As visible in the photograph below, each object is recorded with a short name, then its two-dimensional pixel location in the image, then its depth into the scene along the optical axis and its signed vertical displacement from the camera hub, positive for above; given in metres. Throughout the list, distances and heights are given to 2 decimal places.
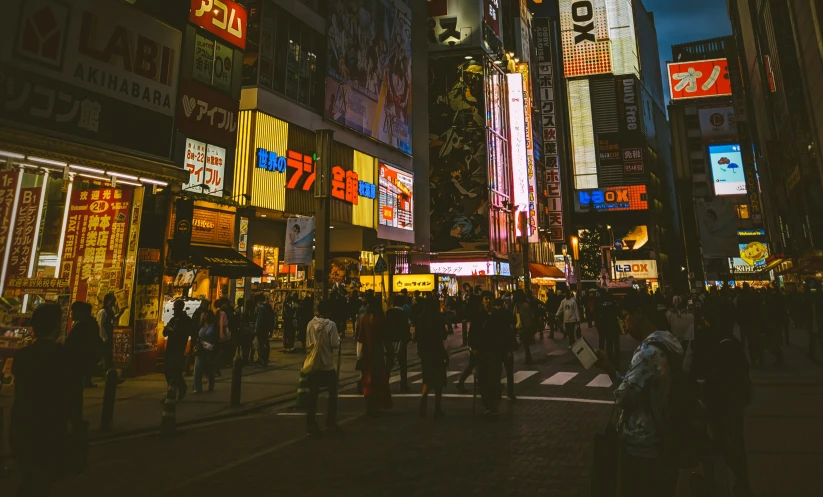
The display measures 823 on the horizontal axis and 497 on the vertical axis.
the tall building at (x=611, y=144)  87.00 +29.79
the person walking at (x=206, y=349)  10.79 -1.00
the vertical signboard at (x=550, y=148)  57.11 +18.79
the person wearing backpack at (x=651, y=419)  2.95 -0.74
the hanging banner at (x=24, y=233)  11.31 +1.74
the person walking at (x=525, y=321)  15.03 -0.57
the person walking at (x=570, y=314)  17.00 -0.41
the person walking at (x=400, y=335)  10.16 -0.67
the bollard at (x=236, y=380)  9.32 -1.49
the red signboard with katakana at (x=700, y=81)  92.19 +42.90
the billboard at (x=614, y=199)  87.19 +19.09
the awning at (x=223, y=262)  14.88 +1.37
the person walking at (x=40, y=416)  3.54 -0.84
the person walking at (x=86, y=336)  6.89 -0.45
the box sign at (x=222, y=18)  16.87 +10.51
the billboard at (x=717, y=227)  22.36 +3.55
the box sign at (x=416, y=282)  26.09 +1.18
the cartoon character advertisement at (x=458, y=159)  42.72 +13.18
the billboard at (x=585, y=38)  91.19 +51.57
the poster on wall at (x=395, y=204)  30.97 +6.80
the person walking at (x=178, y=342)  8.47 -0.69
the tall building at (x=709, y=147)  65.50 +24.87
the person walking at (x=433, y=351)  8.20 -0.84
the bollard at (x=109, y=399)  7.45 -1.49
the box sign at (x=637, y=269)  84.74 +5.99
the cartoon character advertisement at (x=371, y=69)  26.75 +14.60
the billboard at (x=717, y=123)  67.75 +25.67
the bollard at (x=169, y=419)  7.19 -1.72
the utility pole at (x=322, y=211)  14.02 +2.92
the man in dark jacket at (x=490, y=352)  7.97 -0.84
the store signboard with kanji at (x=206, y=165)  17.00 +5.08
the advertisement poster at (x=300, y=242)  14.12 +1.84
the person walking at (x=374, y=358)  8.20 -0.97
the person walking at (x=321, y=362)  7.23 -0.90
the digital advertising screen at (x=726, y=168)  65.31 +18.53
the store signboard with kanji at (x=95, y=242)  12.95 +1.74
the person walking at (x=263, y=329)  14.61 -0.76
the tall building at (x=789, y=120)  25.98 +12.08
